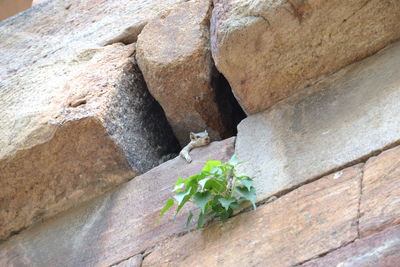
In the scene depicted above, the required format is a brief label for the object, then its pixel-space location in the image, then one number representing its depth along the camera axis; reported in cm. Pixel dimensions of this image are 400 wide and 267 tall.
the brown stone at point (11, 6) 1288
